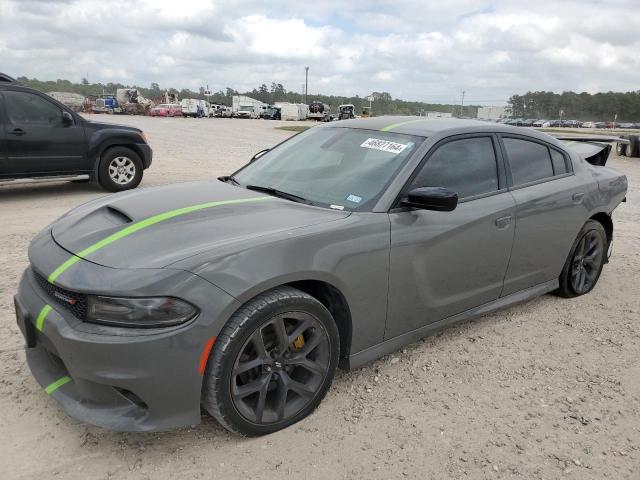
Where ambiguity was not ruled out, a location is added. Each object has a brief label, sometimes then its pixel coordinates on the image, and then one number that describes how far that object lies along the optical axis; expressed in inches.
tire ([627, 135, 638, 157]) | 782.5
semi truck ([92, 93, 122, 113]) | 2353.6
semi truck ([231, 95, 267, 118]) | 2512.3
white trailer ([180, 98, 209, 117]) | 2276.1
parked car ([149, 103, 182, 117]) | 2261.3
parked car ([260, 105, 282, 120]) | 2476.6
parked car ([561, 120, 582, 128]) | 3267.0
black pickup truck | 306.8
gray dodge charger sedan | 89.3
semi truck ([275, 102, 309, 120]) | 2385.6
